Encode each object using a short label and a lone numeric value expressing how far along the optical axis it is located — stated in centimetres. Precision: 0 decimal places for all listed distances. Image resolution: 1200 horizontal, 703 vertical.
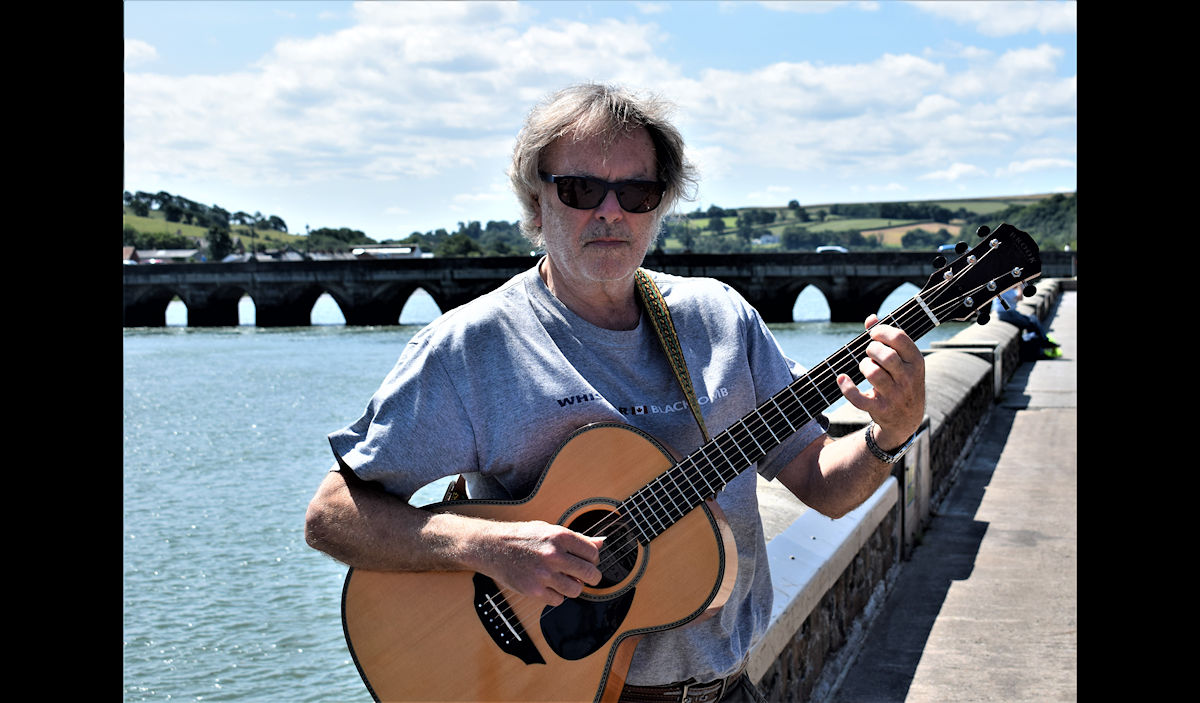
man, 186
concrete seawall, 345
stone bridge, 5766
